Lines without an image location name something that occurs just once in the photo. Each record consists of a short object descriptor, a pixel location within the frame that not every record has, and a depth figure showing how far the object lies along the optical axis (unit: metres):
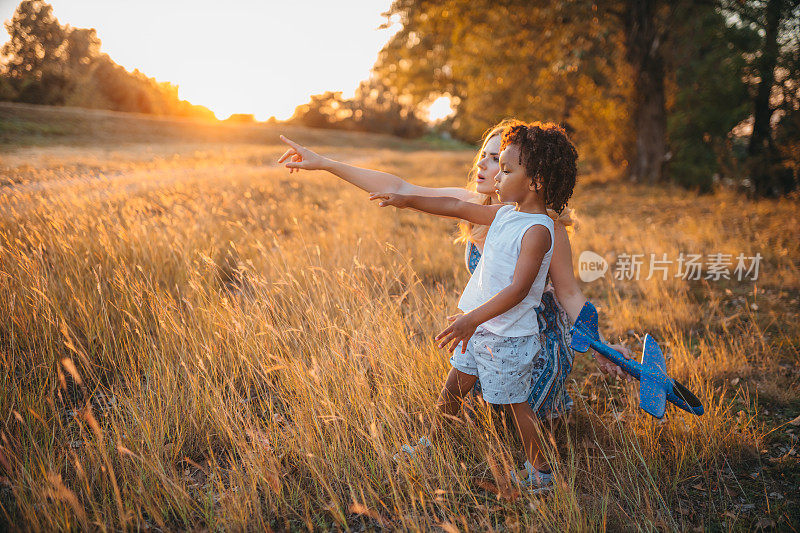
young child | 1.72
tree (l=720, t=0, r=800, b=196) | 8.36
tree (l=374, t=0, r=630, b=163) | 9.90
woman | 2.04
